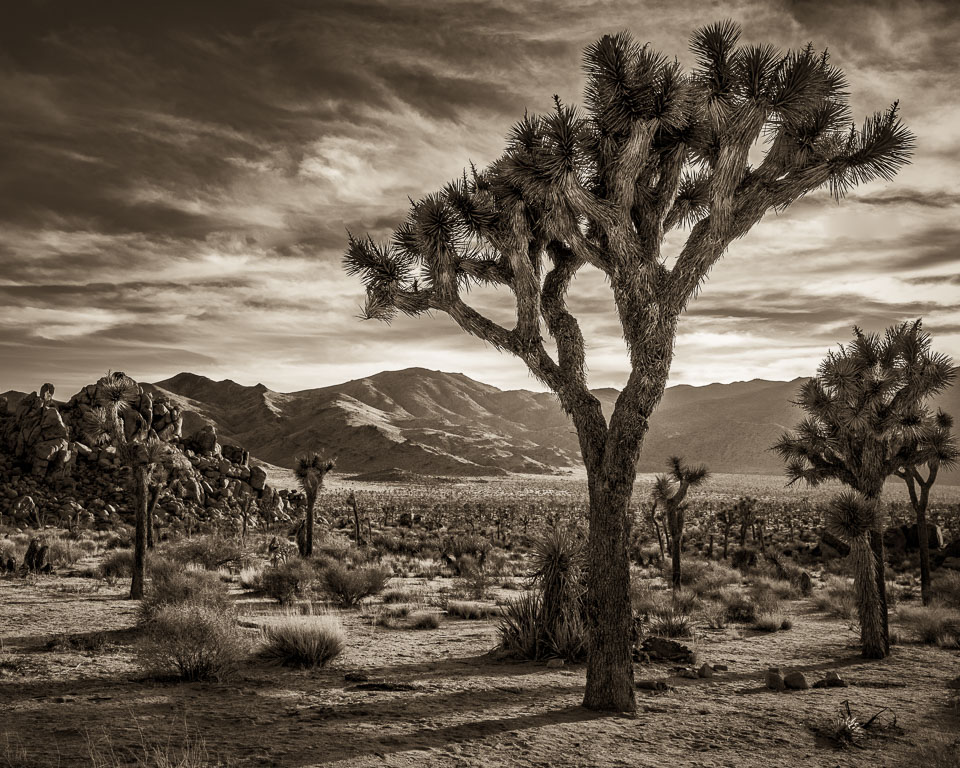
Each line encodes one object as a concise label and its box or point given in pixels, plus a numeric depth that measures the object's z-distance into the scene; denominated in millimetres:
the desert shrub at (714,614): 14055
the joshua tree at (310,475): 24806
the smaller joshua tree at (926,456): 12191
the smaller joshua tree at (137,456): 15672
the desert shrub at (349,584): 15398
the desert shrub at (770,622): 13594
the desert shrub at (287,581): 15664
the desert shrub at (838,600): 15602
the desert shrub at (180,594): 11344
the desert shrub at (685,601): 15438
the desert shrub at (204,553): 19969
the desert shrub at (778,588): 18672
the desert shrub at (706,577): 18531
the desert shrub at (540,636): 10312
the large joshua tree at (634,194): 7402
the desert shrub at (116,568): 18734
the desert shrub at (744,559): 25062
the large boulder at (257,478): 41125
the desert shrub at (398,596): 16469
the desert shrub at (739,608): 14768
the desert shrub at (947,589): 16609
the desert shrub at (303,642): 9461
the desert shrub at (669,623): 12453
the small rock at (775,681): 8977
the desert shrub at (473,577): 17617
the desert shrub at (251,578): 17195
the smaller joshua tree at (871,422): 10805
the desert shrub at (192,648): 8570
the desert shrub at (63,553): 21016
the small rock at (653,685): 8734
